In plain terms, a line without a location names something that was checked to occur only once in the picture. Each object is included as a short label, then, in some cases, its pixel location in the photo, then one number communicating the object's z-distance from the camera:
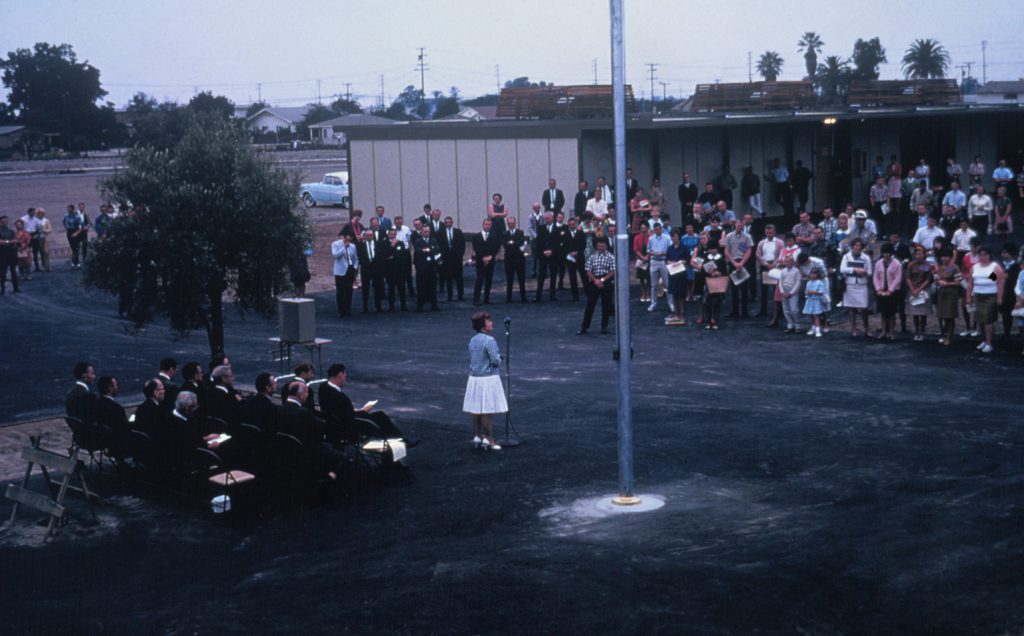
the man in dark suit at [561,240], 27.47
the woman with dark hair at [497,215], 28.08
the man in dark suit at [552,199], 31.23
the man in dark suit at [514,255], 27.27
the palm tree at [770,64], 139.50
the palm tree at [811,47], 125.06
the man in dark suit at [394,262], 26.95
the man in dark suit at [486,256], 27.33
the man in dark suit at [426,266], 26.52
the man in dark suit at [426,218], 27.55
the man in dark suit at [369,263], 26.81
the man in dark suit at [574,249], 27.16
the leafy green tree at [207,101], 89.93
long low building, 34.47
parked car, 56.75
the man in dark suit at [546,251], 27.55
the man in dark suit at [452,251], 27.57
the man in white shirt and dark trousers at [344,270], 26.02
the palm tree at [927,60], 124.38
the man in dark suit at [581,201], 30.56
